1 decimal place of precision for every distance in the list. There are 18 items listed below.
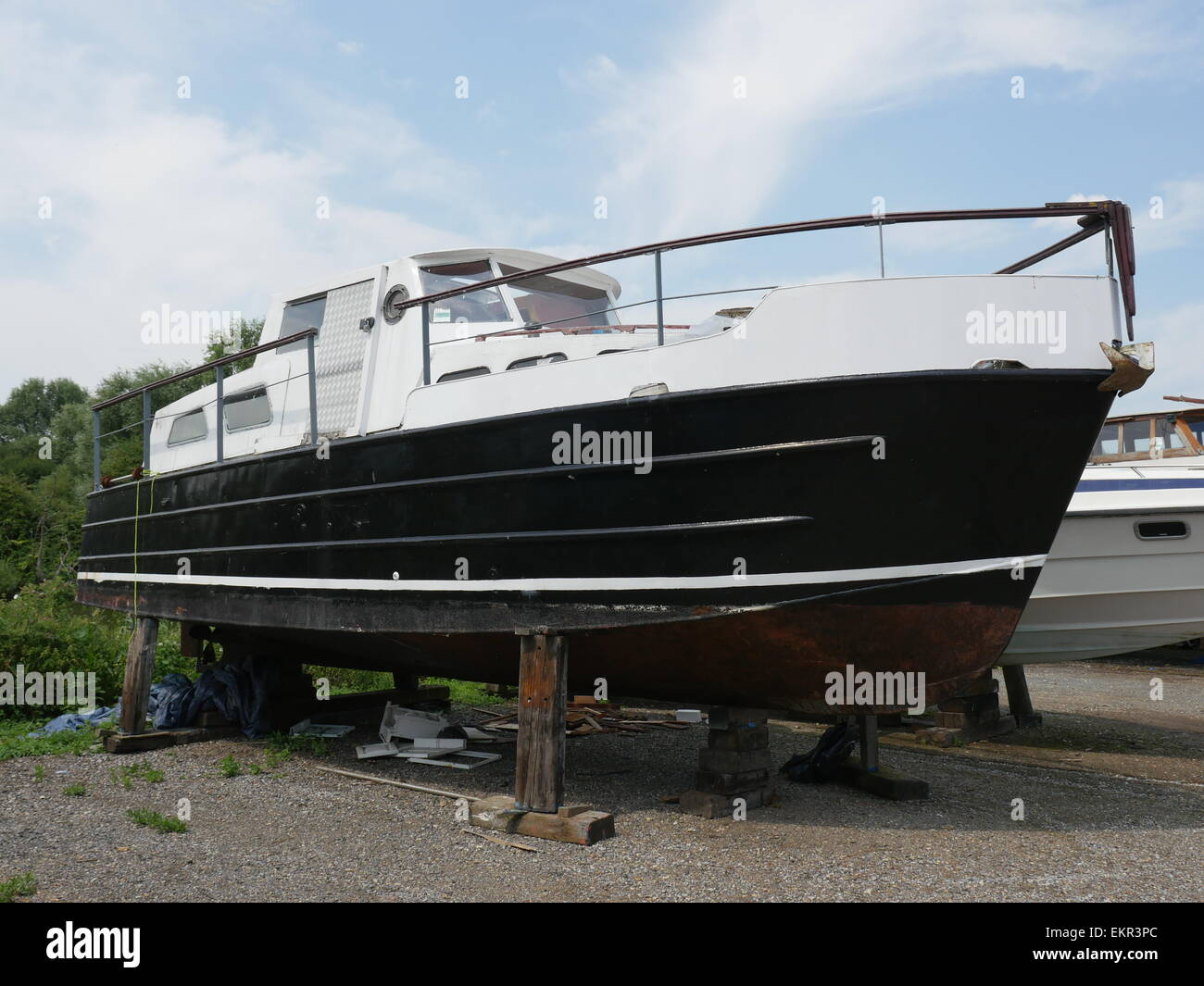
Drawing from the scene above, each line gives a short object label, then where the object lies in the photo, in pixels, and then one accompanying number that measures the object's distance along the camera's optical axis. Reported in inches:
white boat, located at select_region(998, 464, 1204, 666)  300.5
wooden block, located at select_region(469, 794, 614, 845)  183.5
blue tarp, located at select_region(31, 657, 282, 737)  308.0
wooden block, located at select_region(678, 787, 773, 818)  205.3
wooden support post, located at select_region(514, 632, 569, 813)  194.1
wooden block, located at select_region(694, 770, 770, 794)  211.3
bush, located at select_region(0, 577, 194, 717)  350.3
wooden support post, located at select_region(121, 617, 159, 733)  292.8
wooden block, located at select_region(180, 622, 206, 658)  332.8
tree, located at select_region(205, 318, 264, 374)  1192.8
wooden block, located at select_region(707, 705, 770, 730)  214.4
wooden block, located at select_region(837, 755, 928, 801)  224.2
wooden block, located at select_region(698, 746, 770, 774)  213.5
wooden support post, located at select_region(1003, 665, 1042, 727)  340.5
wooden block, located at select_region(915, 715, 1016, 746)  309.0
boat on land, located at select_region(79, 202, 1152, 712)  172.2
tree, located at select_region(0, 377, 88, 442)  1975.9
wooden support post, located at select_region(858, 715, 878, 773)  237.0
